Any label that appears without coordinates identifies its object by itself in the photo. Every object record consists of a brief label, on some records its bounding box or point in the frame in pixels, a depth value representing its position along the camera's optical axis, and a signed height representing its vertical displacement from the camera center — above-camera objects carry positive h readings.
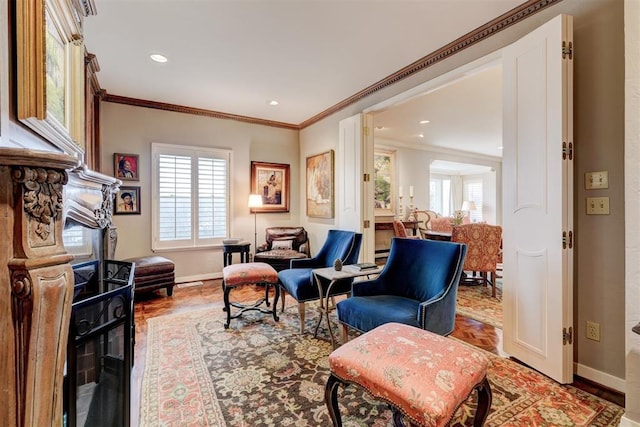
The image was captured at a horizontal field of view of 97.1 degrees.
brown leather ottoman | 3.58 -0.78
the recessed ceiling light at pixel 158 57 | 2.98 +1.67
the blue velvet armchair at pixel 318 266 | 2.71 -0.61
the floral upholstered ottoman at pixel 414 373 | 1.07 -0.68
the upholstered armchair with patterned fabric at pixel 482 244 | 3.82 -0.41
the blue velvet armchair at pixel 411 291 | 1.93 -0.61
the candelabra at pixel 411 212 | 6.88 +0.05
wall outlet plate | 1.90 -0.80
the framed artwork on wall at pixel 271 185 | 5.14 +0.55
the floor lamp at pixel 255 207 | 4.84 +0.12
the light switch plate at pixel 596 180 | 1.87 +0.23
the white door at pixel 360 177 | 3.78 +0.51
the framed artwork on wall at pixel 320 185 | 4.58 +0.49
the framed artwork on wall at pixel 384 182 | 6.68 +0.76
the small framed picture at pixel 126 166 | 4.09 +0.70
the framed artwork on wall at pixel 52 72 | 1.08 +0.69
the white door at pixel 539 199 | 1.91 +0.11
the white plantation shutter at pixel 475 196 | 10.06 +0.66
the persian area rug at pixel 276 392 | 1.60 -1.15
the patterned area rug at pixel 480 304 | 3.09 -1.13
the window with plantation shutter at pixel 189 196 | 4.38 +0.29
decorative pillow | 4.78 -0.51
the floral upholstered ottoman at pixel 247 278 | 2.85 -0.65
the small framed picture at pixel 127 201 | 4.09 +0.19
